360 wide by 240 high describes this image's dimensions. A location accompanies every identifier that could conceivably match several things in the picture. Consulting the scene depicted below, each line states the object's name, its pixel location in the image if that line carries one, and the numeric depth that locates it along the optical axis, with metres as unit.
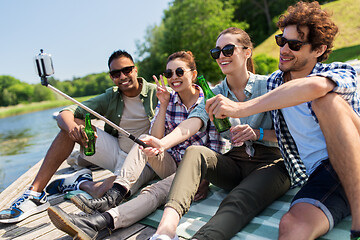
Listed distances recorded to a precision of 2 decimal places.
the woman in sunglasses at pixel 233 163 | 2.01
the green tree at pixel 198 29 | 31.03
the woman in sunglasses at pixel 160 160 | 2.22
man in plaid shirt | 1.75
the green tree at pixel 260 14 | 41.59
